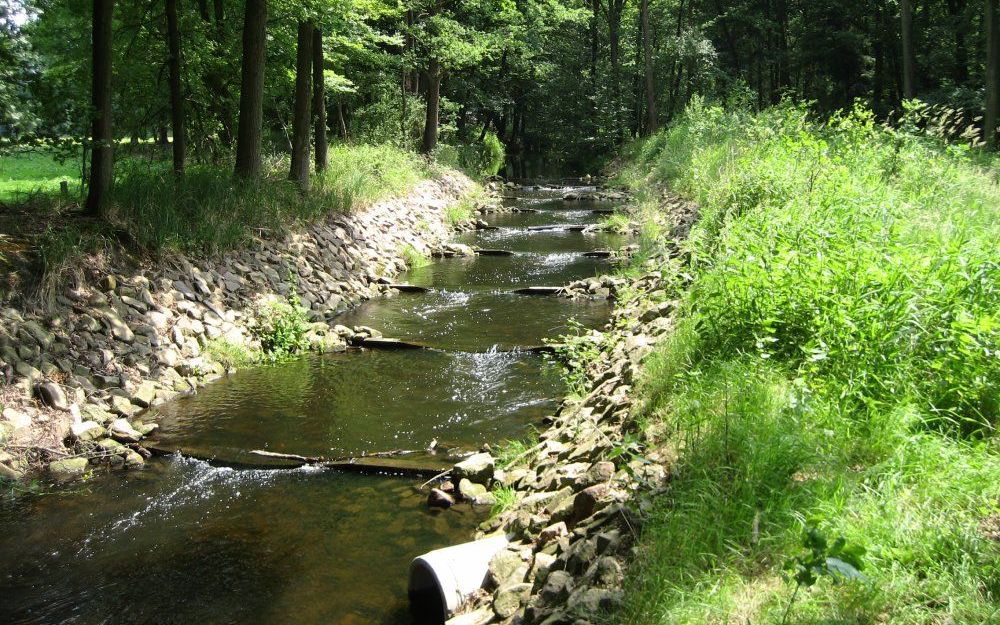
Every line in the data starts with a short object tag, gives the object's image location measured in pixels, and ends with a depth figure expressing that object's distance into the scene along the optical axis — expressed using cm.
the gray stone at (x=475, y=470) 537
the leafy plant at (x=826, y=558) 218
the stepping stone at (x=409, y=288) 1216
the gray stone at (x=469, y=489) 518
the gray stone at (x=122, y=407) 672
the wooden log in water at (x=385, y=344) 902
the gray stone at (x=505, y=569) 376
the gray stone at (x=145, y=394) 698
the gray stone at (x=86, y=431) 612
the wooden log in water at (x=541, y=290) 1149
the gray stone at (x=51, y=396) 625
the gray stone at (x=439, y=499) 513
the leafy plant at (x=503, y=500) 488
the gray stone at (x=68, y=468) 571
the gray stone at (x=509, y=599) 345
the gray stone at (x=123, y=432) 629
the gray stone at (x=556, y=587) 323
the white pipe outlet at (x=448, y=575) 374
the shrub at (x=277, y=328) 891
